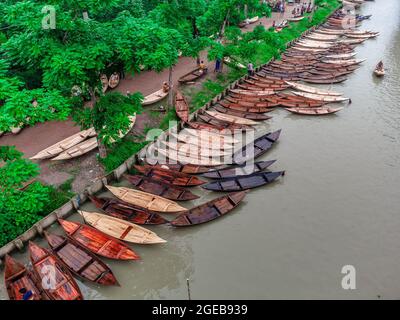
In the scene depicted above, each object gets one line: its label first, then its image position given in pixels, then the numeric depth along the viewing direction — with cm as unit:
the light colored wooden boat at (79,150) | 2333
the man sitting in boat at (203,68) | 3706
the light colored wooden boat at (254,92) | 3380
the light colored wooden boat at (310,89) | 3422
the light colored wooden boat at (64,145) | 2348
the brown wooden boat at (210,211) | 1914
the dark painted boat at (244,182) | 2181
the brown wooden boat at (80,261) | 1595
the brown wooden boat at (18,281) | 1534
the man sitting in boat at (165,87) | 3256
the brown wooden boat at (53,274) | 1527
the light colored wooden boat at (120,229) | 1779
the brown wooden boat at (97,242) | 1702
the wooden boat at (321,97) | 3300
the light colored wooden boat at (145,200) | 1984
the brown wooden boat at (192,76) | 3509
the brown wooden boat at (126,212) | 1898
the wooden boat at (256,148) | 2470
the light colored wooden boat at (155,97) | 3072
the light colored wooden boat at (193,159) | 2378
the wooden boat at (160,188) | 2077
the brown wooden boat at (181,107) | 2881
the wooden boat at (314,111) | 3073
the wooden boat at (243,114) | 2968
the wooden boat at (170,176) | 2184
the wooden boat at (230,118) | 2893
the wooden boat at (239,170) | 2284
